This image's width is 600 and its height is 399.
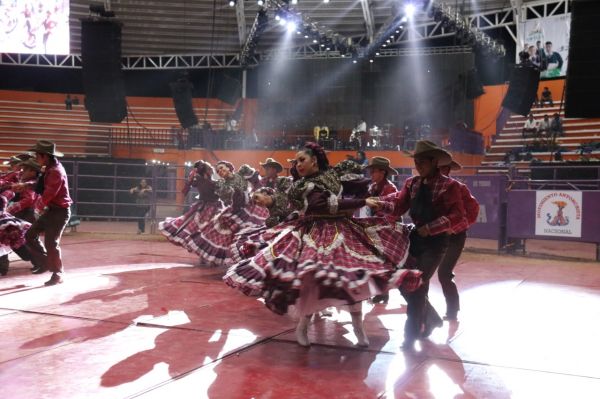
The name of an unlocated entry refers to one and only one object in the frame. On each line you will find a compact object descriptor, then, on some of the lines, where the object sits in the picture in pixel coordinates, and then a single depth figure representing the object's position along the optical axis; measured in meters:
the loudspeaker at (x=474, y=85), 23.72
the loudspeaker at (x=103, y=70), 13.55
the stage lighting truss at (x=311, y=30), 21.39
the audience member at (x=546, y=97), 22.15
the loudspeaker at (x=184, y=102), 20.34
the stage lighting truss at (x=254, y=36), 21.38
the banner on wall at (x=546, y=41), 22.05
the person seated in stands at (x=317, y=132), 22.86
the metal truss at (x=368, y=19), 23.91
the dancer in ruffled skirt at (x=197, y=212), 8.95
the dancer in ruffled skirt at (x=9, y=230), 7.60
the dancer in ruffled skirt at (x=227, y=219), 8.52
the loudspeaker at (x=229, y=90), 27.97
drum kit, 21.12
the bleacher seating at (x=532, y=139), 18.88
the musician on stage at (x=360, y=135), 21.06
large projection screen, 23.16
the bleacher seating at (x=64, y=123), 24.14
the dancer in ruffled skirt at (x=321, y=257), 4.27
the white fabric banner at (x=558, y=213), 11.12
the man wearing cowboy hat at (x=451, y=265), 5.79
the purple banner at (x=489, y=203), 11.97
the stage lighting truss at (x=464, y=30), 20.41
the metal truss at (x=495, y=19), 22.50
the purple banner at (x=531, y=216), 10.97
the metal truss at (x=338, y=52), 24.92
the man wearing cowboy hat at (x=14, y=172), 8.41
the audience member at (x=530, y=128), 20.84
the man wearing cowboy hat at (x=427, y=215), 4.71
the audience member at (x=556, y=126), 19.84
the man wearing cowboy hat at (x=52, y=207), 7.02
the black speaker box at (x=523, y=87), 16.55
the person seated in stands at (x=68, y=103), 26.64
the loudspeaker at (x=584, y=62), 9.39
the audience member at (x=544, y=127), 20.31
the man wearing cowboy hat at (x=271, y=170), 8.62
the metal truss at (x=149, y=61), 26.28
